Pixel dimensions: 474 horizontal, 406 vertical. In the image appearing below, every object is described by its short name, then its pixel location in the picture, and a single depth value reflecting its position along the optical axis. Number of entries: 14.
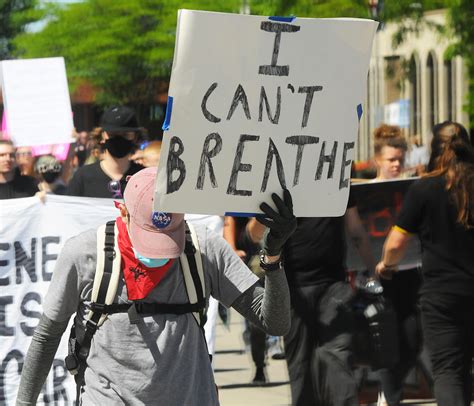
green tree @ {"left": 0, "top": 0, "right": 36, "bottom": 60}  79.48
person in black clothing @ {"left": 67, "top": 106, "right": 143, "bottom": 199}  14.29
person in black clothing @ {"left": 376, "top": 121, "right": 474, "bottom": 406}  11.77
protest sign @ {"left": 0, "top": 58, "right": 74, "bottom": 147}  20.63
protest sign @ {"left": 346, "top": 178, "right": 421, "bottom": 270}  15.40
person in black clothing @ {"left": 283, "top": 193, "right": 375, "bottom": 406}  13.10
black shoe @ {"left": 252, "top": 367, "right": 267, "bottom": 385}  17.03
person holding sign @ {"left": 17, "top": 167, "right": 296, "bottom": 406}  7.31
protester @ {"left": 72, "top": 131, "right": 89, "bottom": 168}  31.92
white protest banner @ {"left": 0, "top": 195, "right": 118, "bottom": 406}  12.03
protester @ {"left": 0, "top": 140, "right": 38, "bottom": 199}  16.11
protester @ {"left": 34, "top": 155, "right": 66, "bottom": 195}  16.99
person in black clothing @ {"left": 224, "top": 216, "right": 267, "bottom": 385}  13.20
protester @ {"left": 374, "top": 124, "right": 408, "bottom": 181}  16.42
